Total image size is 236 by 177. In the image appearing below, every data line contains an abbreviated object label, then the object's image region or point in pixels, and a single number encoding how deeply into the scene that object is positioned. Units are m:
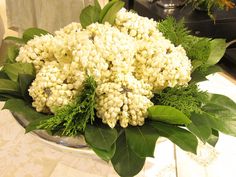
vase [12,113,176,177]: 0.48
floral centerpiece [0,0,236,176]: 0.47
